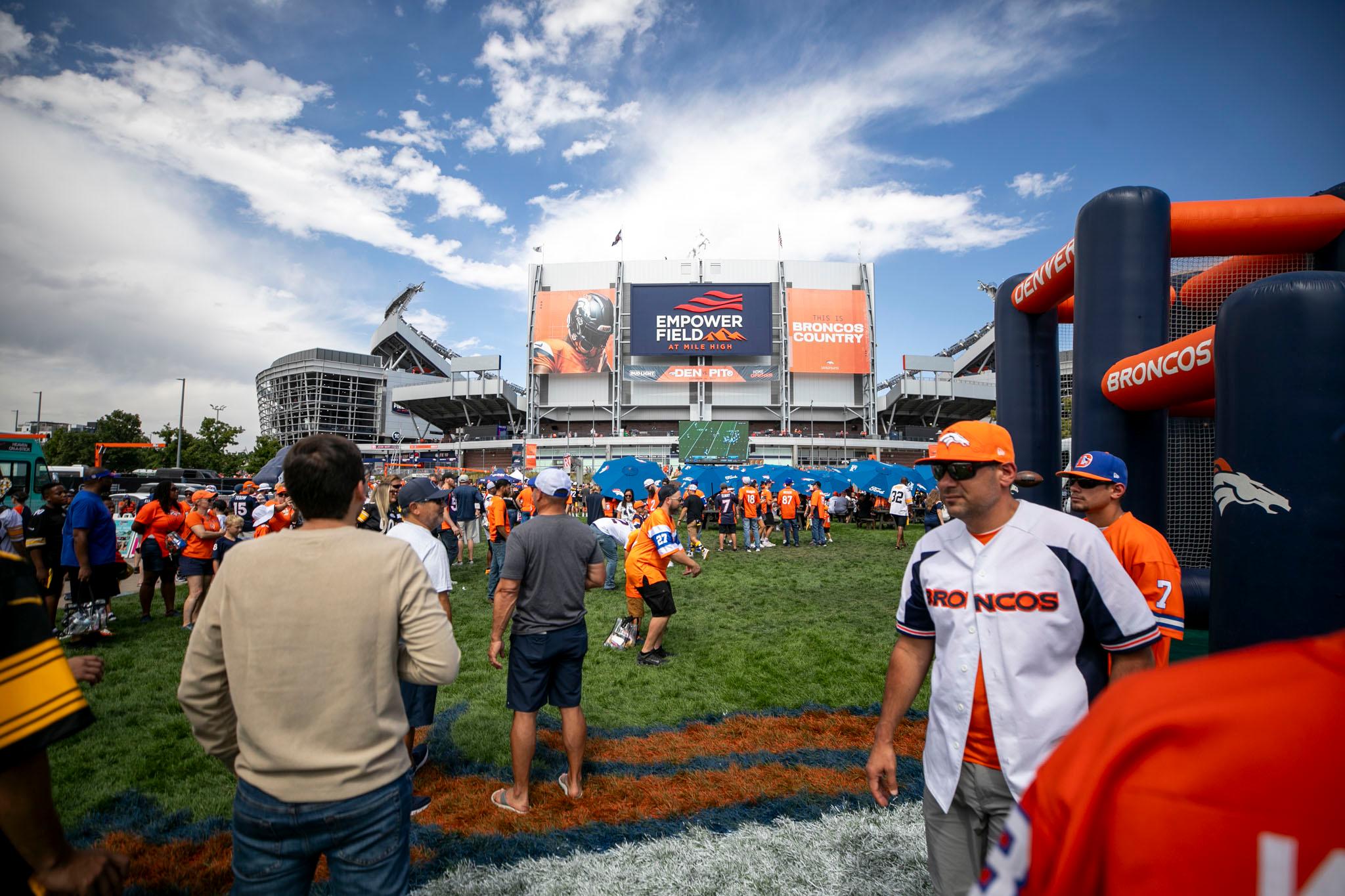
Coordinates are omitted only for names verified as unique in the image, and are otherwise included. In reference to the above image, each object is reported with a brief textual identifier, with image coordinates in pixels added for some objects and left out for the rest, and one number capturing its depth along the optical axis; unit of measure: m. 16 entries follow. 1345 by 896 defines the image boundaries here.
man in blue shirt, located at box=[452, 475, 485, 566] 13.12
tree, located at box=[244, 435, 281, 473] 55.84
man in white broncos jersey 2.05
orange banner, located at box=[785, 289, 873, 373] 53.69
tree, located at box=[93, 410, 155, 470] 49.34
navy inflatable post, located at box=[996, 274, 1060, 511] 8.62
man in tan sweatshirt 1.87
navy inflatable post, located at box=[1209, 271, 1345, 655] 3.61
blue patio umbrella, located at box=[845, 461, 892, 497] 22.61
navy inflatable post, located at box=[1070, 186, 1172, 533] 6.13
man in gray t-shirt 3.86
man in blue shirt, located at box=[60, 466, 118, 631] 7.05
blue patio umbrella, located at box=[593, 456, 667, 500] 20.06
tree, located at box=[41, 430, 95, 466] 51.25
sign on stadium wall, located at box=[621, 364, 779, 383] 54.78
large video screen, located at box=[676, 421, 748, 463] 43.94
